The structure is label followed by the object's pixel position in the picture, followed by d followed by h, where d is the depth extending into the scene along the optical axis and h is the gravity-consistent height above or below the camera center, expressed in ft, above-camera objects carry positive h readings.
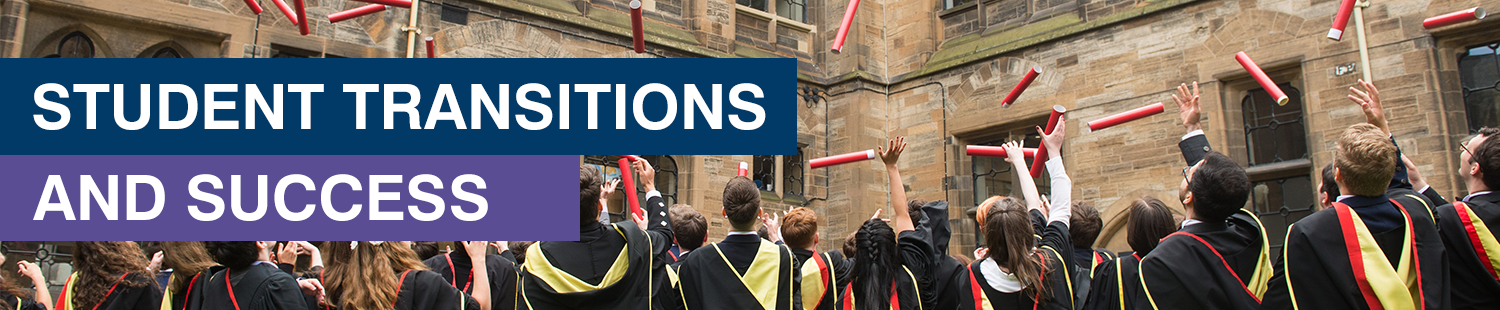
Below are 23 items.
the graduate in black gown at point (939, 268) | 13.97 -0.98
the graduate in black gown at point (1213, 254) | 9.89 -0.61
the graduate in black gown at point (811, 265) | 14.14 -0.91
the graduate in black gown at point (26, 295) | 14.85 -1.16
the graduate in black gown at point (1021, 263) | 11.99 -0.79
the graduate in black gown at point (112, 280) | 13.99 -0.90
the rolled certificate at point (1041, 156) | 17.42 +0.69
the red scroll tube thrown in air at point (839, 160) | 24.43 +1.00
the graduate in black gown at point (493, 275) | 13.85 -0.94
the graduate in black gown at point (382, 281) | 11.46 -0.82
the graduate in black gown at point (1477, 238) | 9.39 -0.48
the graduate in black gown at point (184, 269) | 12.66 -0.69
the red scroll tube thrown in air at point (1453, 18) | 22.68 +3.86
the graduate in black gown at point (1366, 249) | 9.06 -0.54
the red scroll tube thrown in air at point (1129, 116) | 21.59 +1.66
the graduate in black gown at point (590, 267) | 12.43 -0.77
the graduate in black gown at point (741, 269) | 12.93 -0.86
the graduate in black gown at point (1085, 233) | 13.94 -0.53
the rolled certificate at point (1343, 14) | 23.21 +3.99
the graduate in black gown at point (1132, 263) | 10.29 -0.71
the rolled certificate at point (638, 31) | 23.68 +4.05
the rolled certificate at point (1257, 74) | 21.23 +2.49
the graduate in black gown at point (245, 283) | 11.84 -0.83
